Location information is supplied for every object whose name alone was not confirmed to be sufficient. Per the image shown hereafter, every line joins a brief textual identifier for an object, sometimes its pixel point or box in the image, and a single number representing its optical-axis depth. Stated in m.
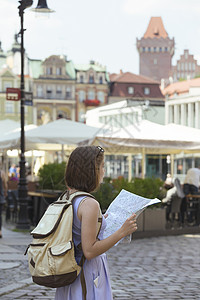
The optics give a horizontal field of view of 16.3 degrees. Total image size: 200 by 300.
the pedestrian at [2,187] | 13.60
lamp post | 15.40
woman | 3.33
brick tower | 159.00
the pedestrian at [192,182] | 17.09
